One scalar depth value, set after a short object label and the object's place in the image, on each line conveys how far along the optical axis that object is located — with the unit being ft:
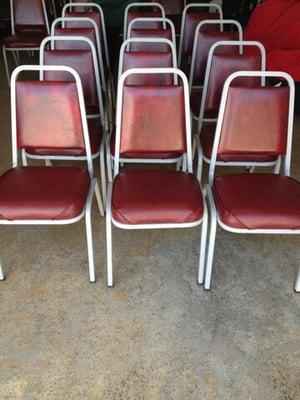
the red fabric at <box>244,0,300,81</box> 10.46
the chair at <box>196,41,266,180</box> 6.85
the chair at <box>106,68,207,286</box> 4.88
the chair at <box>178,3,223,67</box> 10.17
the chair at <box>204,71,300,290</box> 4.83
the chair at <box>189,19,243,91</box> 8.34
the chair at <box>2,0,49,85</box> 12.90
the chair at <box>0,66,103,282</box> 4.90
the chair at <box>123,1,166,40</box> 10.21
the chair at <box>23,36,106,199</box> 6.82
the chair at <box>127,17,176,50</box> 8.59
